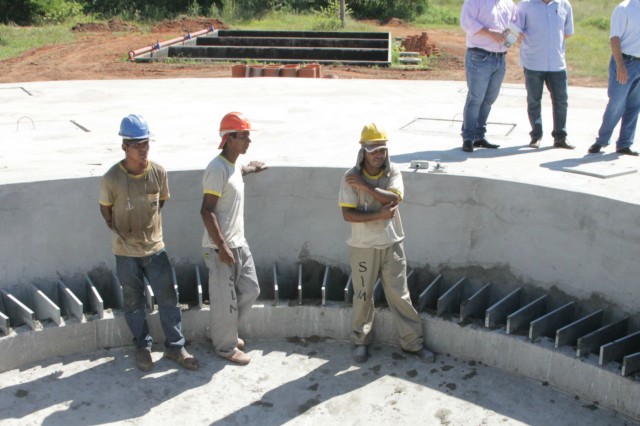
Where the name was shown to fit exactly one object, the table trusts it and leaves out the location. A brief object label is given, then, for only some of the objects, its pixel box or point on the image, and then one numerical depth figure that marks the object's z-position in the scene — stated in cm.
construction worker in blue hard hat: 461
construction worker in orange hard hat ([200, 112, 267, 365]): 467
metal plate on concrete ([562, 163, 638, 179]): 577
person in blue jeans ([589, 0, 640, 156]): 608
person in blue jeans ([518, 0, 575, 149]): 646
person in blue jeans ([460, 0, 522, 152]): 630
